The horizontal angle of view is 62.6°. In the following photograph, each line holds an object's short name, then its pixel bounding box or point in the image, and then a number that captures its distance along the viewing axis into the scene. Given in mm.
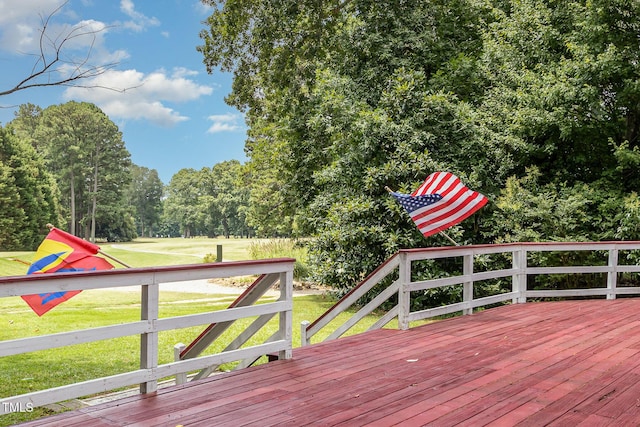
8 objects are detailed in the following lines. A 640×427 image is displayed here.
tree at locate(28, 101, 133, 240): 56781
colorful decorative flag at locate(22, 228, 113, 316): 6129
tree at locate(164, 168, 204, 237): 75612
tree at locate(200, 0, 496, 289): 11875
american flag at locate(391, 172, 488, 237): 7277
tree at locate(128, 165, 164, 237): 80000
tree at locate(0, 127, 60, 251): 40312
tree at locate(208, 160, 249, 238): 66438
